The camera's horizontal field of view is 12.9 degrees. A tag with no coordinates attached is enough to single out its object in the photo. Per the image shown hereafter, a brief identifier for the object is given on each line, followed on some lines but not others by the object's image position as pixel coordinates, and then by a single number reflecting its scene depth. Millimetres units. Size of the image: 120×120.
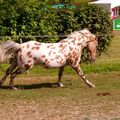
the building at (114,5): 45856
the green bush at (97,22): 20078
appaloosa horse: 12875
